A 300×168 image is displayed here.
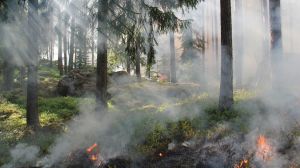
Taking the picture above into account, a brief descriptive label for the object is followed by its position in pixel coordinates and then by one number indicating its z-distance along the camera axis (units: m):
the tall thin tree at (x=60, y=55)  27.32
